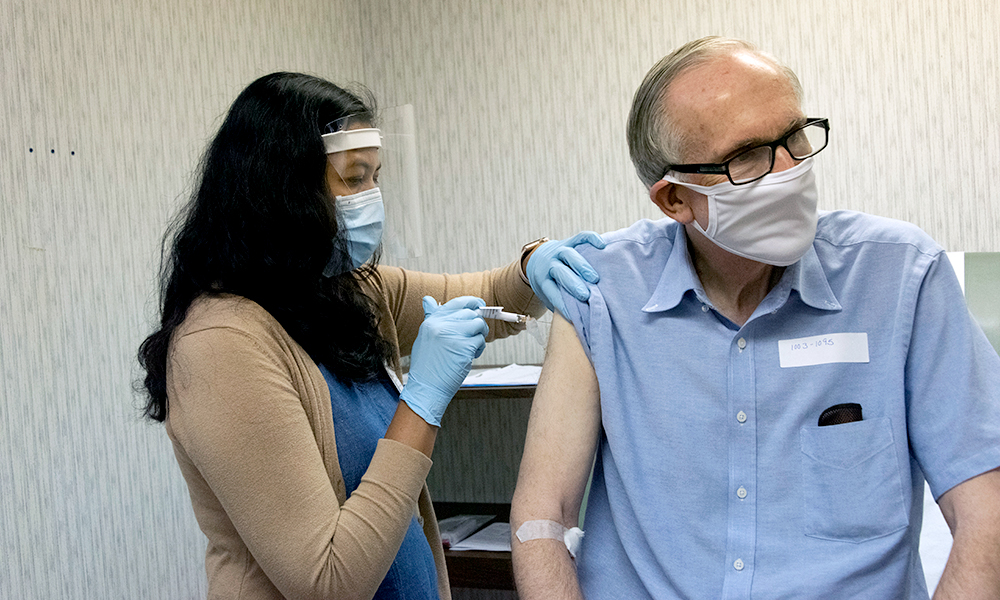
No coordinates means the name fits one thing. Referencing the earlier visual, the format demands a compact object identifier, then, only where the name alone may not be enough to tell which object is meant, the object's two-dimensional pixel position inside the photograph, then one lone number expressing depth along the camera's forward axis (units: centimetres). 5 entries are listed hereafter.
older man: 111
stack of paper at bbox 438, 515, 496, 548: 272
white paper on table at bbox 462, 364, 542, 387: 254
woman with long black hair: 115
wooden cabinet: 320
